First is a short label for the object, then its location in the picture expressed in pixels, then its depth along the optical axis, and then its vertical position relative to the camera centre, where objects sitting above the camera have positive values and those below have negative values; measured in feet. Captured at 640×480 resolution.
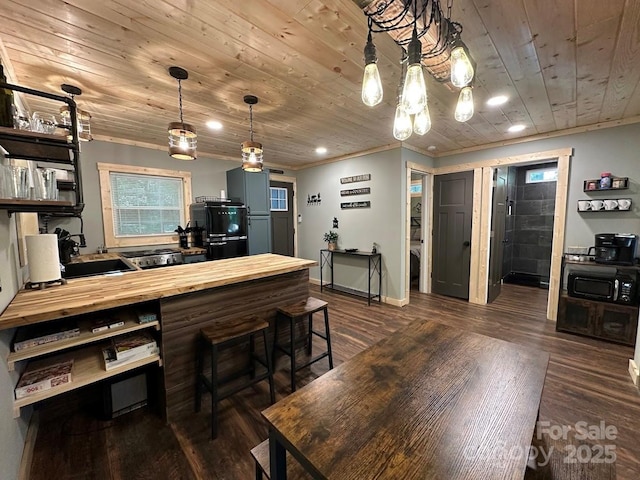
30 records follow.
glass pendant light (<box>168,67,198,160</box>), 6.48 +2.08
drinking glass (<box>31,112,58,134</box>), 4.39 +1.70
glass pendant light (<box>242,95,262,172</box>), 8.09 +2.05
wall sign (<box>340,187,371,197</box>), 14.60 +1.50
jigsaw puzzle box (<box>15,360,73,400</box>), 4.37 -2.76
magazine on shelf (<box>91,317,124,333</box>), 5.03 -2.05
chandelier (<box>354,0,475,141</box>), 3.08 +2.35
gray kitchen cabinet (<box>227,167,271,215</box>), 13.79 +1.59
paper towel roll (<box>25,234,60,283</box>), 5.15 -0.75
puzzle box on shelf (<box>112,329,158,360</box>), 5.28 -2.61
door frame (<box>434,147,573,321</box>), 11.11 -0.04
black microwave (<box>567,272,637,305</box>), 9.14 -2.60
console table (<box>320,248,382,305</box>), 14.13 -2.74
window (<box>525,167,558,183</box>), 16.52 +2.65
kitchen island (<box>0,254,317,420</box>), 4.54 -1.60
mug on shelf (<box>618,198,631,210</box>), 9.68 +0.42
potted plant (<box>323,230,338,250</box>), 16.28 -1.33
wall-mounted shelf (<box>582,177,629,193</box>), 9.73 +1.16
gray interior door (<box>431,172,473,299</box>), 14.16 -0.91
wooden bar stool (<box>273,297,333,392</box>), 6.89 -2.85
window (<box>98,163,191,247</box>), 11.81 +0.79
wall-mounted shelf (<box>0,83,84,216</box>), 3.90 +1.21
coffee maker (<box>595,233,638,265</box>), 9.29 -1.20
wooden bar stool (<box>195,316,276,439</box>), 5.64 -3.08
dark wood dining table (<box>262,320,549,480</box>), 2.51 -2.36
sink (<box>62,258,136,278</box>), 9.04 -1.74
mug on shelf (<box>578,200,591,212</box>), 10.46 +0.41
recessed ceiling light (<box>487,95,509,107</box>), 7.97 +3.61
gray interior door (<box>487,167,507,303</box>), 13.84 -0.69
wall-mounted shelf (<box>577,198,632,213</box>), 9.79 +0.38
